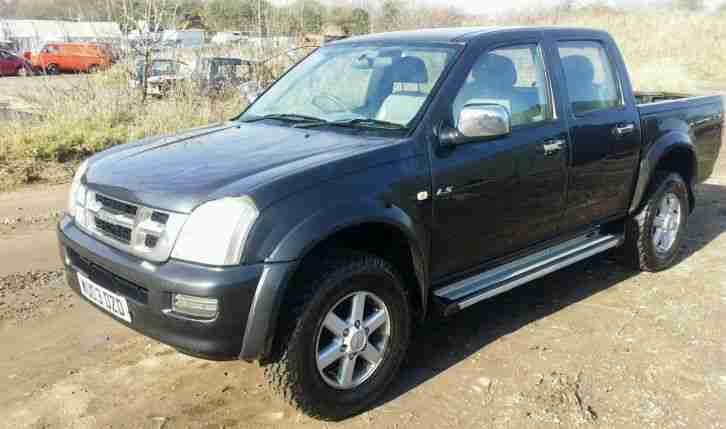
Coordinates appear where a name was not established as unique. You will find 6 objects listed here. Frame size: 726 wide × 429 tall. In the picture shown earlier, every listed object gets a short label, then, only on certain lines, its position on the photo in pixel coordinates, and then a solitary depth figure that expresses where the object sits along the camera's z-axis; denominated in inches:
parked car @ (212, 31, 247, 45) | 472.2
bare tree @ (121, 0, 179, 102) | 402.0
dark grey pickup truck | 102.6
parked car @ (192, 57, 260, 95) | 421.7
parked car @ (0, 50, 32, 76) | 1060.9
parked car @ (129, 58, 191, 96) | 411.2
